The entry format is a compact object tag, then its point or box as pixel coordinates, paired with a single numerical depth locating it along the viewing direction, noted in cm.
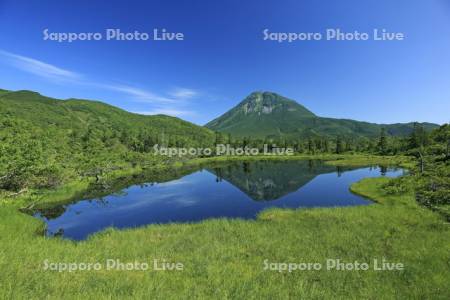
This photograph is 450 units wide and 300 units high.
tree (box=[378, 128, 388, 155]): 15173
